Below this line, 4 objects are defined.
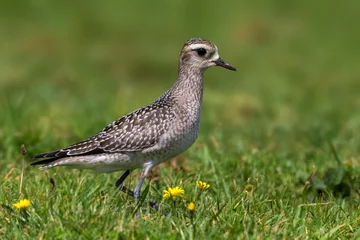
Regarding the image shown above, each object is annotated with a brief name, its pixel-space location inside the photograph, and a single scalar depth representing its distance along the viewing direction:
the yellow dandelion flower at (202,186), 11.69
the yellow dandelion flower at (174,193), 11.71
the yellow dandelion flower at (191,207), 10.84
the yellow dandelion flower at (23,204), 10.91
